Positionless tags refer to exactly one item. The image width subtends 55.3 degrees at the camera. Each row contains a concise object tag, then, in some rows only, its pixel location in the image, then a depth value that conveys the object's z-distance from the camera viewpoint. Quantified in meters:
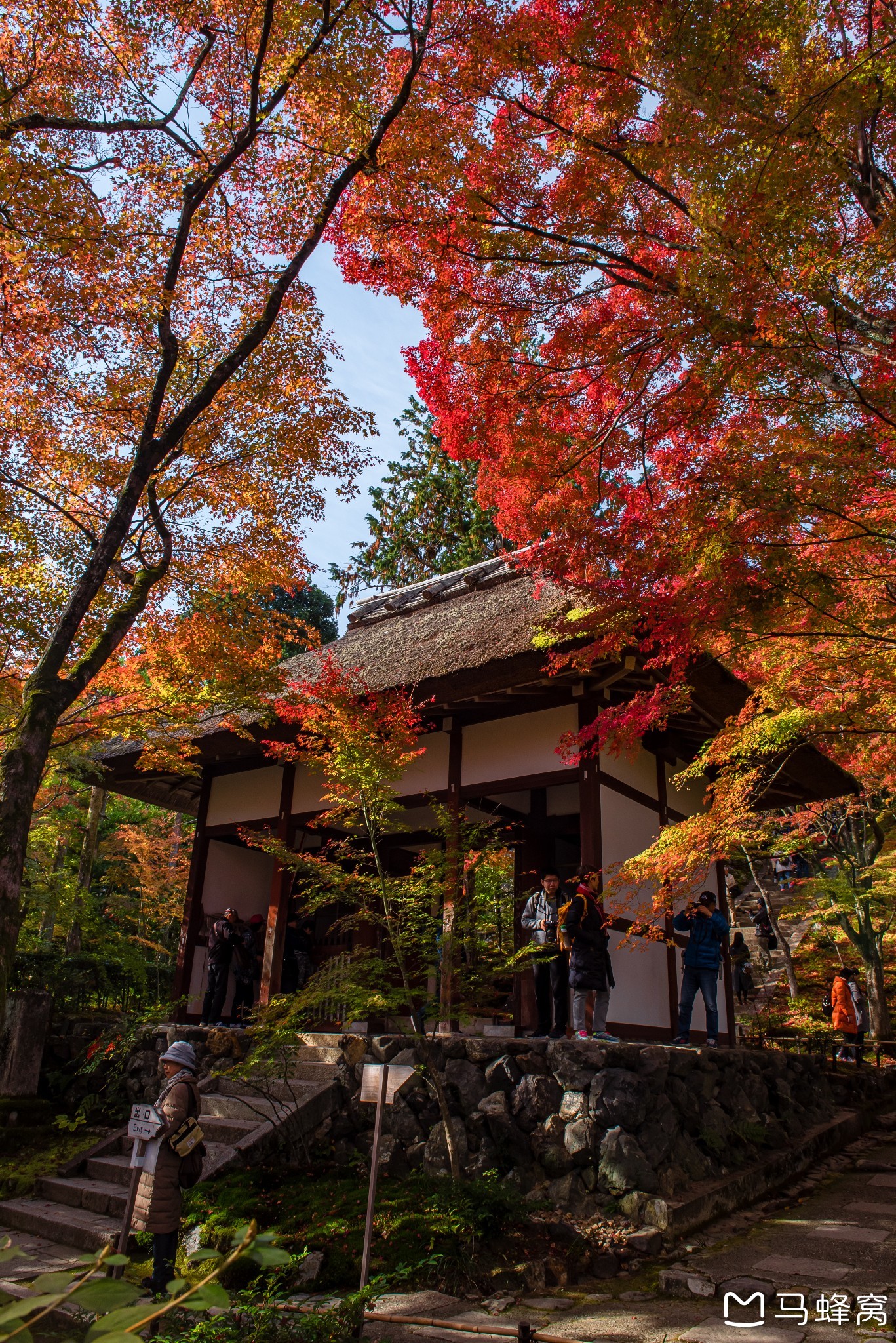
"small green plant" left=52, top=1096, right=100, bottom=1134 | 8.30
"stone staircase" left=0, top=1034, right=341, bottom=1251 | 6.18
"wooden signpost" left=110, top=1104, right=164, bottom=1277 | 4.59
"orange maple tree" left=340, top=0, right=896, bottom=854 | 5.02
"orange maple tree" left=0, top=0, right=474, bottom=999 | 5.44
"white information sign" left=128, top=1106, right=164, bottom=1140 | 4.59
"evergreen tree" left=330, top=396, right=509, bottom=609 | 22.20
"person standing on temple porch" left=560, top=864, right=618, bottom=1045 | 7.13
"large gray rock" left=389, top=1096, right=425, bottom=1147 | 6.41
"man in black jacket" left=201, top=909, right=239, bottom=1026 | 9.77
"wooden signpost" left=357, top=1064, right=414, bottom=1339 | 4.90
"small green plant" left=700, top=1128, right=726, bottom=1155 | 6.60
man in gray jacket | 7.59
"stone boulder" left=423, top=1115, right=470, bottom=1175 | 6.11
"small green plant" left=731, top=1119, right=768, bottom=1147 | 7.09
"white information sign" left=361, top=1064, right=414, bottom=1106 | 4.94
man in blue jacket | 8.17
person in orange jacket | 12.09
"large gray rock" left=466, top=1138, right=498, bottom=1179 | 6.00
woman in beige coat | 4.64
